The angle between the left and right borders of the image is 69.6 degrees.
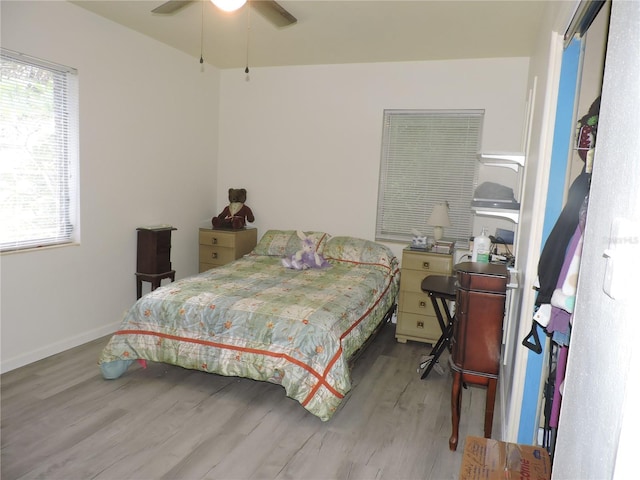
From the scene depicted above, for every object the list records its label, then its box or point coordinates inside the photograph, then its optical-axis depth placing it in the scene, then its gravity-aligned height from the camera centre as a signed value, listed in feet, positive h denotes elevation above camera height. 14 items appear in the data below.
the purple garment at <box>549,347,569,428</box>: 5.55 -2.13
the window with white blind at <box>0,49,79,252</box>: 10.11 +0.64
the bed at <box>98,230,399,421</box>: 8.80 -2.86
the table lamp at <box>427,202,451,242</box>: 13.62 -0.40
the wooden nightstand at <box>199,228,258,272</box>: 15.53 -1.88
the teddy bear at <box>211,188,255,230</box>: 16.05 -0.78
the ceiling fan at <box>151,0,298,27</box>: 8.41 +3.42
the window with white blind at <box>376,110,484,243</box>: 14.24 +1.04
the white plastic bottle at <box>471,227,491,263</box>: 10.18 -0.97
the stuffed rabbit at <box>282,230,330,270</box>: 13.55 -1.92
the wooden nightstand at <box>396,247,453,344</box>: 13.15 -2.78
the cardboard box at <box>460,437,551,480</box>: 5.00 -2.87
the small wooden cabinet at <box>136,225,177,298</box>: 13.24 -2.00
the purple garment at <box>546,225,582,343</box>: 5.25 -1.17
